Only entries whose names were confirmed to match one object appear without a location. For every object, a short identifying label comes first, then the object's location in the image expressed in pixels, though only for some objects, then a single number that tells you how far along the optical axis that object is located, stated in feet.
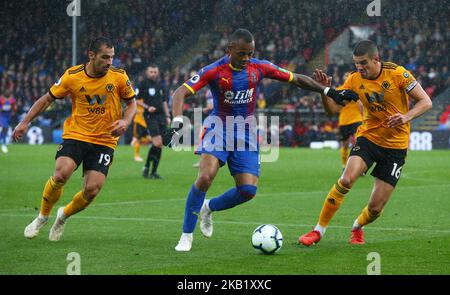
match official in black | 124.77
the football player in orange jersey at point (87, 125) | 63.77
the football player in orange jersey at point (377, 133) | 63.26
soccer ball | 58.03
